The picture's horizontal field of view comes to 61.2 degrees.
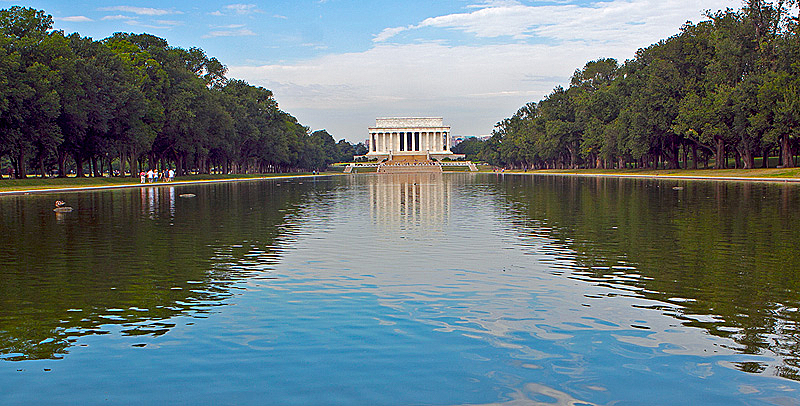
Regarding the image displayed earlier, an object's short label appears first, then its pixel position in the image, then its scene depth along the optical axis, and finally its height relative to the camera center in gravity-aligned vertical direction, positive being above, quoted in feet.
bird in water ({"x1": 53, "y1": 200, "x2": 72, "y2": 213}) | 95.44 -4.37
